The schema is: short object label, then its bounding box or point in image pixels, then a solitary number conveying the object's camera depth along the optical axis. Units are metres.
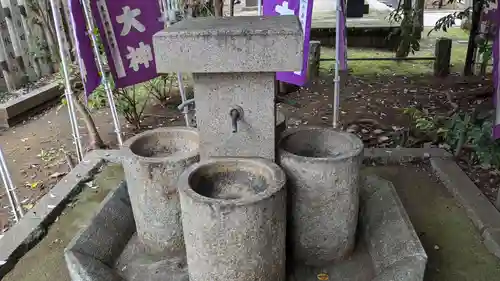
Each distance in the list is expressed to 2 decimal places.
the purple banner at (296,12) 4.15
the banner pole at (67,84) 3.81
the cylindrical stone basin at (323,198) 2.73
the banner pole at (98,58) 3.90
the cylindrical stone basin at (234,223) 2.35
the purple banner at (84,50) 3.79
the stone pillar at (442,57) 8.22
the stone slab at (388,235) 2.52
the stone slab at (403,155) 4.38
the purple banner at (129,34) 4.04
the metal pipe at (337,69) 4.14
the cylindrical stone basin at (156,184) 2.89
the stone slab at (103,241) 2.69
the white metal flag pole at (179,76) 4.45
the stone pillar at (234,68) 2.43
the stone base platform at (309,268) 2.64
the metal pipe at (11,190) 3.49
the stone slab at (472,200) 3.14
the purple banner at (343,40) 4.26
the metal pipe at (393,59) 9.06
